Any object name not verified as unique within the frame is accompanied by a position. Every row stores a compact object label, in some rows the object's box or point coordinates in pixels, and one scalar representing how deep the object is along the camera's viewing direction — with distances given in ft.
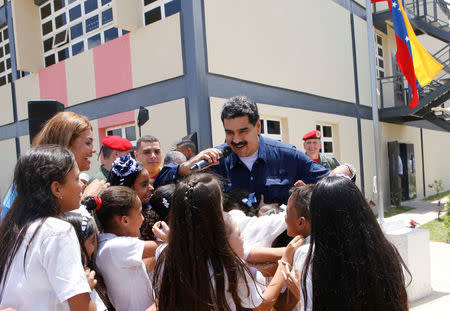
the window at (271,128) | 25.81
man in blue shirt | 8.24
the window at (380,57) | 39.99
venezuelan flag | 23.88
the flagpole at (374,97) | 19.84
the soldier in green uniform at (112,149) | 13.67
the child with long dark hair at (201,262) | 5.11
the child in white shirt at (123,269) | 6.12
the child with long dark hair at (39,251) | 4.41
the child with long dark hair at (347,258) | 4.95
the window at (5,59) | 36.52
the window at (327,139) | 32.03
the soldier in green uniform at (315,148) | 18.63
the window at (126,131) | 25.39
